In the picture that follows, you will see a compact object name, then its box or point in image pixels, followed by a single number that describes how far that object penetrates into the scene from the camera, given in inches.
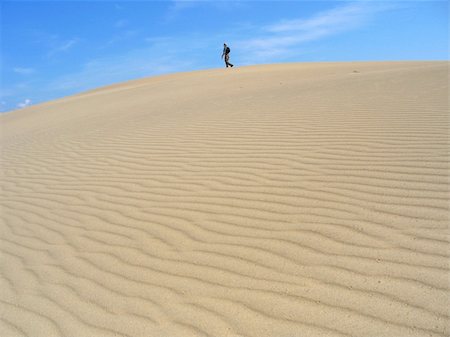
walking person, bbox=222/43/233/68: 836.6
